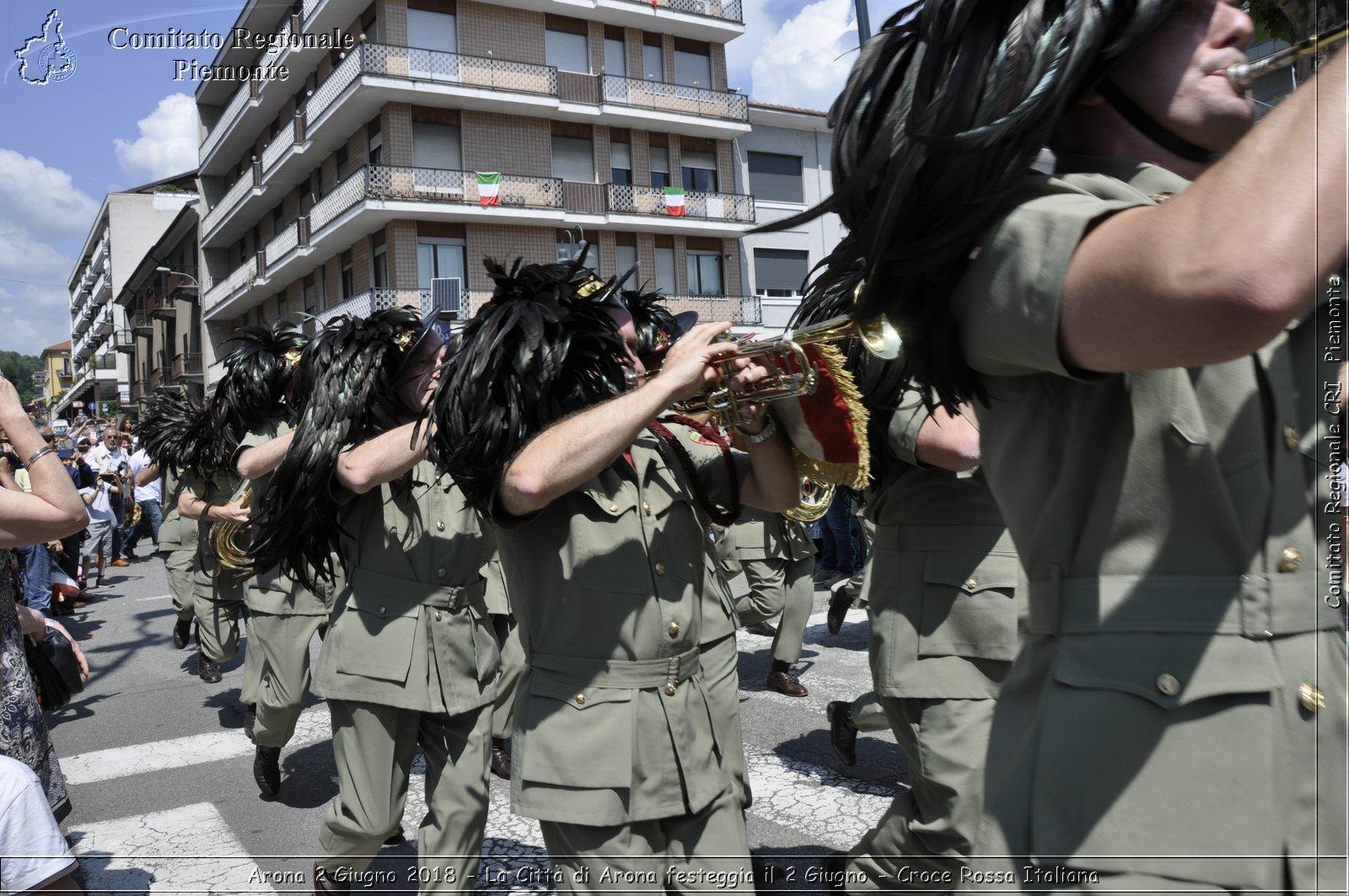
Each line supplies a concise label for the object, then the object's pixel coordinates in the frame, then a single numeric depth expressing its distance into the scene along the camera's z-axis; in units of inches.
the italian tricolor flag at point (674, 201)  1320.1
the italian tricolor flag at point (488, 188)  1200.8
